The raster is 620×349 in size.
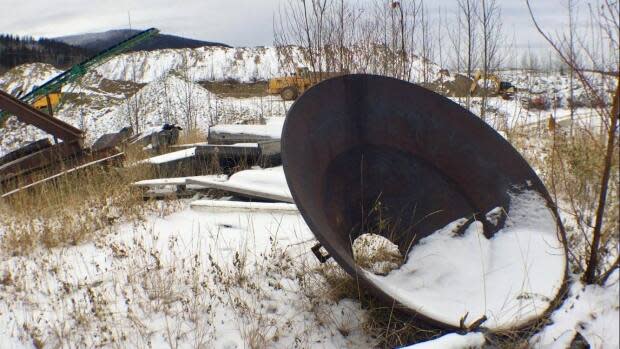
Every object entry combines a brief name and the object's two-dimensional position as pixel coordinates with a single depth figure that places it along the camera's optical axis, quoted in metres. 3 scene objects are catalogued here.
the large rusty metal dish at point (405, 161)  3.38
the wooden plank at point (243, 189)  5.22
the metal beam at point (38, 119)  6.68
